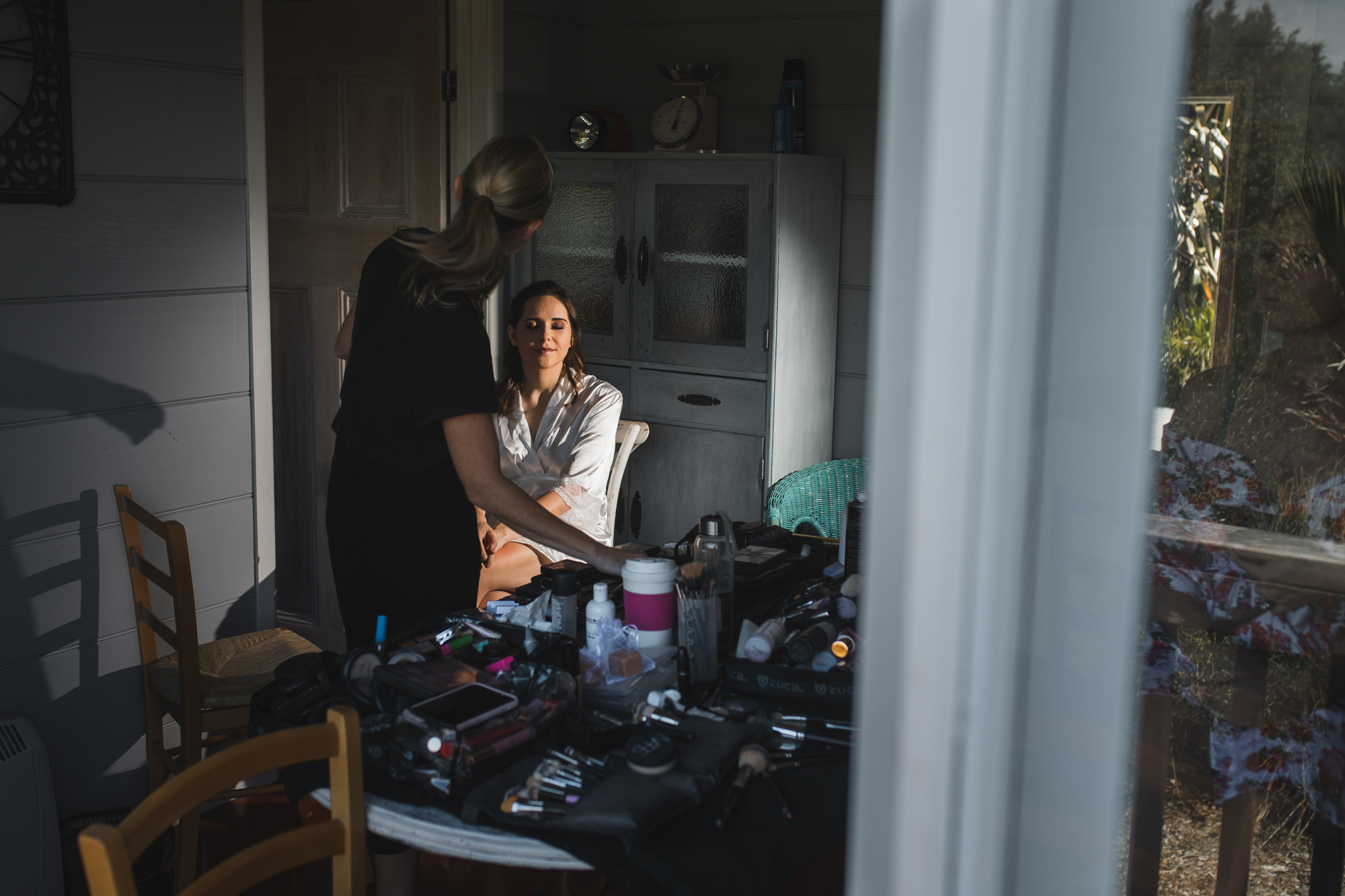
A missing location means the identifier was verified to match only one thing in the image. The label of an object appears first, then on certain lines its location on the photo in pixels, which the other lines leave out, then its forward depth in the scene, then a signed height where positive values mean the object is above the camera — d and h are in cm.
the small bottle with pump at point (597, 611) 159 -46
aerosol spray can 346 +76
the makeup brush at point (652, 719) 143 -56
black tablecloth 115 -61
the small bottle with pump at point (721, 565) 173 -42
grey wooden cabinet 333 +3
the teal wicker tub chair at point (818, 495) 307 -53
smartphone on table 135 -53
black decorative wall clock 217 +41
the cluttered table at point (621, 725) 120 -56
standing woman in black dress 186 -19
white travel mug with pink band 163 -45
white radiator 211 -108
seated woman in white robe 311 -36
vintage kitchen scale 358 +67
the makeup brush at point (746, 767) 125 -57
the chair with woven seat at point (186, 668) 221 -86
